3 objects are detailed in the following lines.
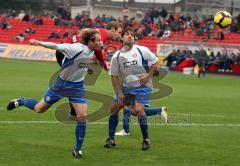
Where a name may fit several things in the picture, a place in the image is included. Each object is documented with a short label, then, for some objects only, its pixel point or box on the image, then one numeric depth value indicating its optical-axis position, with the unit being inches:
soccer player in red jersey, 438.0
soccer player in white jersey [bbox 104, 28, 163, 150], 434.0
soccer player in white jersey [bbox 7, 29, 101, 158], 391.5
